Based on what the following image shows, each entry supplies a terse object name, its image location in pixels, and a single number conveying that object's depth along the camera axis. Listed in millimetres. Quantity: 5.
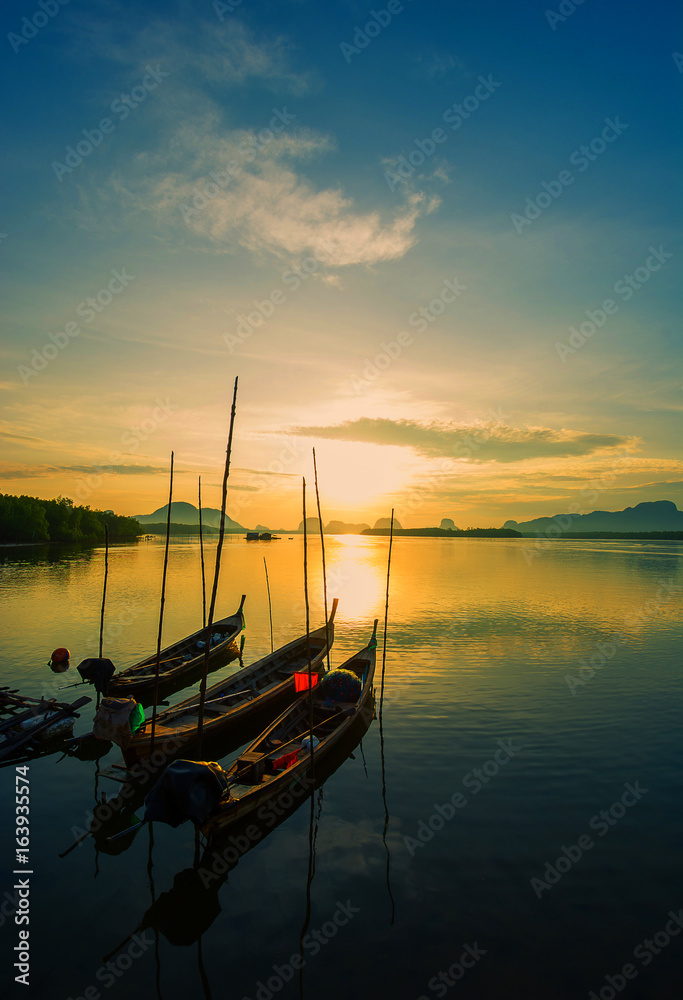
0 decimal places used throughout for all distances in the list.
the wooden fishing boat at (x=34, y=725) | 15523
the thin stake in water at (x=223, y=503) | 12415
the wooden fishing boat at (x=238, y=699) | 14938
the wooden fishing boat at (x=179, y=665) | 21562
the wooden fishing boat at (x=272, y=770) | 9984
